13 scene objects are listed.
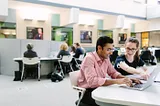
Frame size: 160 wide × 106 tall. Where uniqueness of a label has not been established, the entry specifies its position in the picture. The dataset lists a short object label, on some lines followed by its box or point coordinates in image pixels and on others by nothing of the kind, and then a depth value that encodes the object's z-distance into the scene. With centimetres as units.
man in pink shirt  164
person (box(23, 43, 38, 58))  561
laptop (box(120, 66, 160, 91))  150
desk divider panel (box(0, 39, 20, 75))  661
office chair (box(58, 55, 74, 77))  634
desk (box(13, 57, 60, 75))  622
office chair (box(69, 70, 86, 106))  193
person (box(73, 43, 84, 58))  763
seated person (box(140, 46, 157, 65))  887
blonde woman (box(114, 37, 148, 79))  230
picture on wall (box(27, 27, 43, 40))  934
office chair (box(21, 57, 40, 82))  556
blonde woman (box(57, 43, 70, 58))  643
